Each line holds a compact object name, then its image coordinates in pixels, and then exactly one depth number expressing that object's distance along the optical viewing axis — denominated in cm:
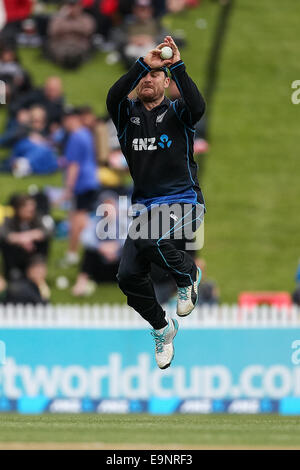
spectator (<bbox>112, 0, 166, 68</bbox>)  2012
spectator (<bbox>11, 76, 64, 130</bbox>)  1986
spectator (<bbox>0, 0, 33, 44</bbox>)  1680
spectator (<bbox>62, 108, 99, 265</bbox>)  1675
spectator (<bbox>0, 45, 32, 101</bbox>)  2044
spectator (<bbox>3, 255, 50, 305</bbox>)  1554
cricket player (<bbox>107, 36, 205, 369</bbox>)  935
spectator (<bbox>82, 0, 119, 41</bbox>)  2188
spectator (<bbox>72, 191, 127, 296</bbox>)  1675
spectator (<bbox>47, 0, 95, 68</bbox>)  2094
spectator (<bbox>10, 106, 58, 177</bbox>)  1945
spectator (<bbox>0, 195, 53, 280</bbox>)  1650
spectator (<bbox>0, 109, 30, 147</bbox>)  1977
